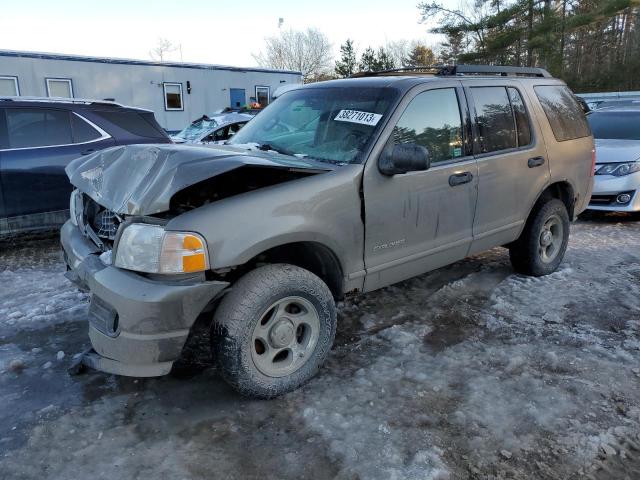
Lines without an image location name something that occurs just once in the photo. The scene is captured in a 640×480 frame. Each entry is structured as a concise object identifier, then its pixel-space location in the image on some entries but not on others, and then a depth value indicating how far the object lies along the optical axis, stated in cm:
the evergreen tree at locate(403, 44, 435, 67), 4909
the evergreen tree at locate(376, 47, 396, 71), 4144
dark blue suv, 554
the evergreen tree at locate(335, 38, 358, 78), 4262
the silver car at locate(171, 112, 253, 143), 1215
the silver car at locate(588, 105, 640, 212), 713
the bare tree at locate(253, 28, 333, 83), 5109
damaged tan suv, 262
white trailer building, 1581
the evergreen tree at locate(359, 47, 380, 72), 4153
